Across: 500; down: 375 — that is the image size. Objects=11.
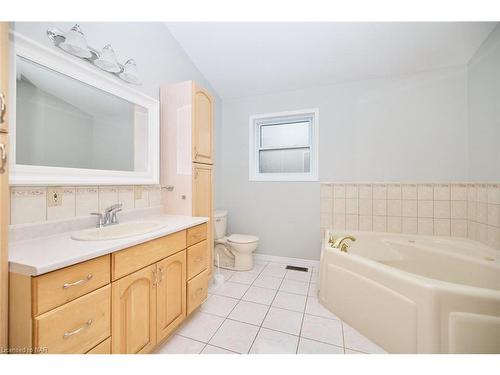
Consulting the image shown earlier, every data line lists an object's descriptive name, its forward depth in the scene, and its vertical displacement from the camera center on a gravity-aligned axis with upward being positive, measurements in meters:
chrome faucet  1.33 -0.19
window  2.64 +0.56
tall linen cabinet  1.78 +0.35
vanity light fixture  1.17 +0.86
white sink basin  1.05 -0.27
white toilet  2.45 -0.75
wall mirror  1.05 +0.41
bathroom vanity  0.72 -0.46
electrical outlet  1.13 -0.06
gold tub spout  1.82 -0.52
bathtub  1.05 -0.67
